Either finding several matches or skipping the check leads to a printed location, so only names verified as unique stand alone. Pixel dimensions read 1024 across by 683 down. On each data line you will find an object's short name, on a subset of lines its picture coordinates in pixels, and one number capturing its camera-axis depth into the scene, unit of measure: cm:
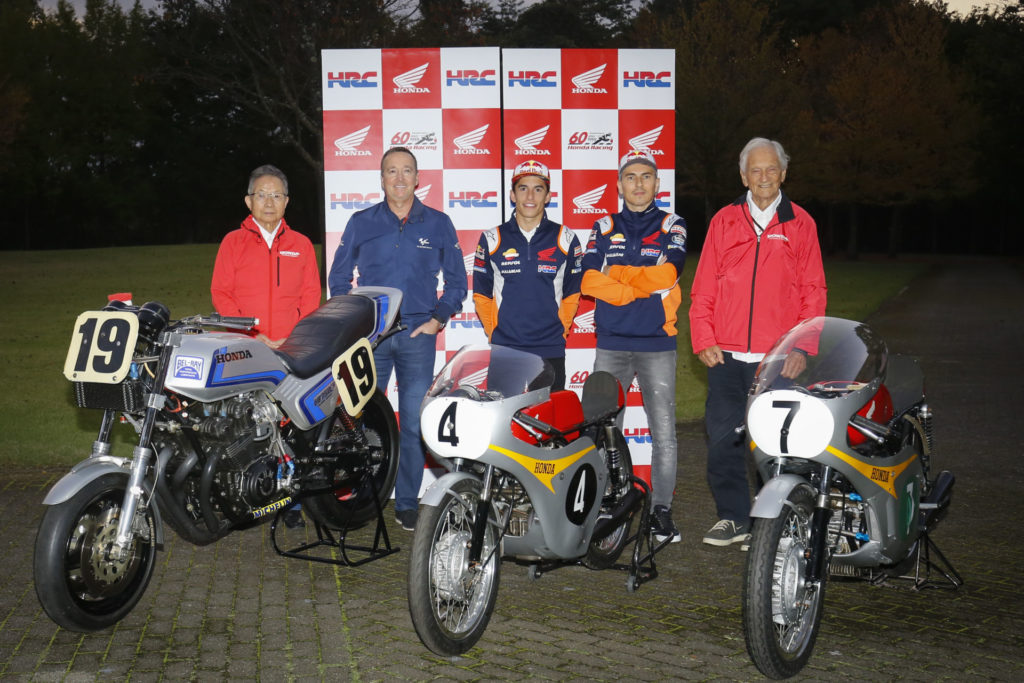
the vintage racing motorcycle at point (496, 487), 408
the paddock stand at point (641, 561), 496
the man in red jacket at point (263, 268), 603
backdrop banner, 731
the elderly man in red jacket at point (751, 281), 543
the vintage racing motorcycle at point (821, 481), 388
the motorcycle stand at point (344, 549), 538
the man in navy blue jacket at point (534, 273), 597
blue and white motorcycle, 428
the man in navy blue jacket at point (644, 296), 573
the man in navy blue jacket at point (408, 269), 627
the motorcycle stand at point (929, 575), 493
